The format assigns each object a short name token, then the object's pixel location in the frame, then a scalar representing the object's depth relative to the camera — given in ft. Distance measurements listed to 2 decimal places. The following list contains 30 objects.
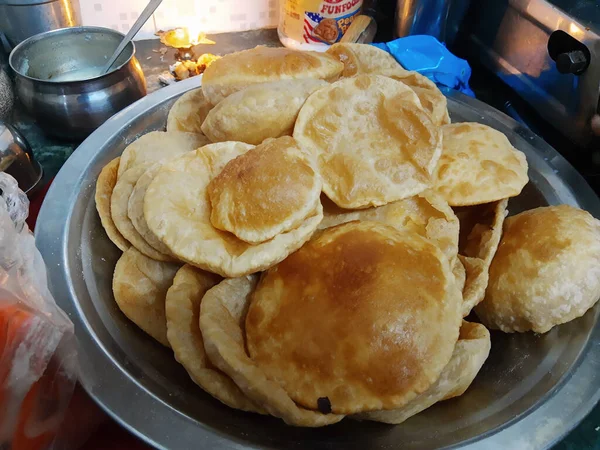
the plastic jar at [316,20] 2.21
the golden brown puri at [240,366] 0.93
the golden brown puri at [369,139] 1.22
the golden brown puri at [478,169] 1.29
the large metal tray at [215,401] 0.95
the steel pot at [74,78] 1.67
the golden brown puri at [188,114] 1.52
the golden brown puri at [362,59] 1.59
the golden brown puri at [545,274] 1.12
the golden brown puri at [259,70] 1.34
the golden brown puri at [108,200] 1.27
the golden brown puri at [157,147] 1.36
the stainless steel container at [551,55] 1.59
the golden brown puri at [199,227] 1.06
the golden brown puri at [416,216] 1.25
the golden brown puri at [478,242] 1.14
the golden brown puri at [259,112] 1.25
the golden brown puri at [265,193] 1.07
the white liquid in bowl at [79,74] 1.94
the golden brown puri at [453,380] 1.01
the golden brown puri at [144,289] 1.14
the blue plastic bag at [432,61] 1.97
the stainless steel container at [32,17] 2.02
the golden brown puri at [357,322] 0.96
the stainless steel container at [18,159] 1.57
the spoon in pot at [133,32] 1.82
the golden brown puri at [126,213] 1.21
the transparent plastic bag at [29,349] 0.84
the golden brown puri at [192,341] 0.99
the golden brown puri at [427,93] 1.44
